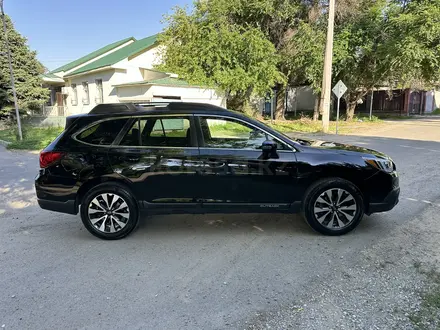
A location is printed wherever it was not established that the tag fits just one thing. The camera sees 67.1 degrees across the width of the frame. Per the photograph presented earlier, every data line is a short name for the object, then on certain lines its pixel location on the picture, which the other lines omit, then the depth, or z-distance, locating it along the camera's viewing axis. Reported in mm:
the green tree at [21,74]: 21578
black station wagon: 4324
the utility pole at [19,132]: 15266
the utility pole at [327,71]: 16656
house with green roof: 18422
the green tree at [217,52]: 19391
